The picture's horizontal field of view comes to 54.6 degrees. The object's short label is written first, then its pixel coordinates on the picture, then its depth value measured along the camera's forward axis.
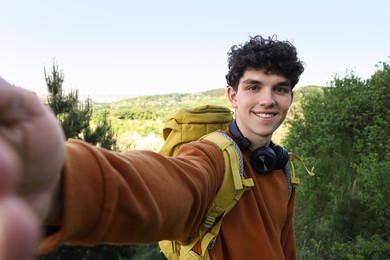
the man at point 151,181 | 0.41
